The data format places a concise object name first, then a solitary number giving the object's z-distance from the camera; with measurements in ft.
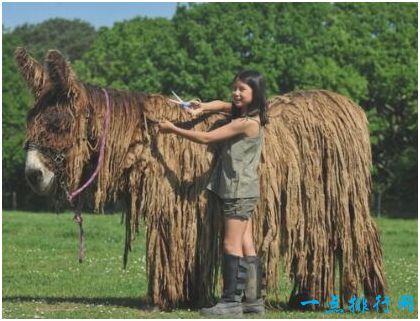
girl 47.70
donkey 49.93
